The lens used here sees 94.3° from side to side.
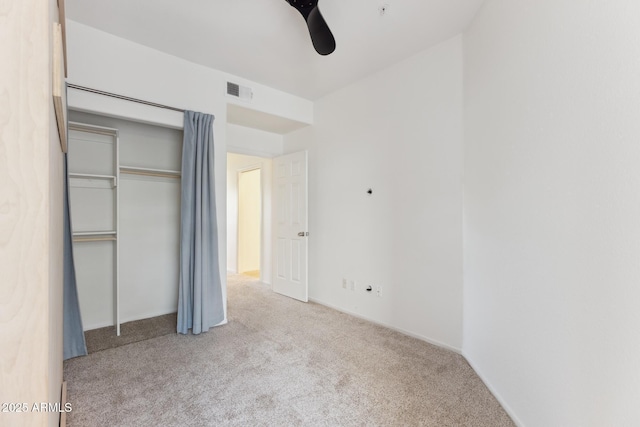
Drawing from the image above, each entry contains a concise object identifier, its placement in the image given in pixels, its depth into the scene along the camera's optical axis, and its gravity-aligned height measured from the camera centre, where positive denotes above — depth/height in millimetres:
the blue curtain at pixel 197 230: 2979 -160
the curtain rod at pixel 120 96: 2441 +1055
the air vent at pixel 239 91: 3326 +1400
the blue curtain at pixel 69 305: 2307 -717
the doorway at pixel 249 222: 5910 -168
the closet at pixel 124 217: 2896 -20
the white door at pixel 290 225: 4066 -164
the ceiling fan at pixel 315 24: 1894 +1253
